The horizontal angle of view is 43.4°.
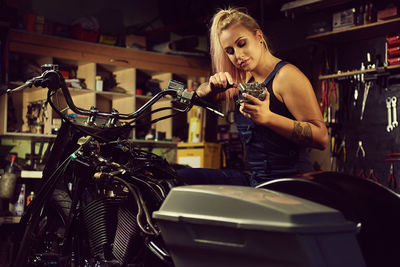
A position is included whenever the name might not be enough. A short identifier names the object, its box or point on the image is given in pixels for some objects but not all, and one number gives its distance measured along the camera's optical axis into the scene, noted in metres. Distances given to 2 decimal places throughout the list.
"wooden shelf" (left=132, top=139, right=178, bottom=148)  6.05
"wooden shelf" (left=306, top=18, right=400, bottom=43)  4.54
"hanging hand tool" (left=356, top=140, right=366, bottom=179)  4.91
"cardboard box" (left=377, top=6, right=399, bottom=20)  4.42
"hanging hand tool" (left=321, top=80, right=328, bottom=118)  5.09
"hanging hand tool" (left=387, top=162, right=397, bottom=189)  4.50
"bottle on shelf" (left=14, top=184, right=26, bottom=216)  4.98
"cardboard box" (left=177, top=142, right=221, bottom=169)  5.72
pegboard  4.67
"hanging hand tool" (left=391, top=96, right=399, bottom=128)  4.65
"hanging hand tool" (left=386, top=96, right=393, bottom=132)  4.69
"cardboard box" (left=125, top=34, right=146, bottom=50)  6.12
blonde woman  1.63
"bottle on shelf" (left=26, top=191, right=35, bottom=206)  5.10
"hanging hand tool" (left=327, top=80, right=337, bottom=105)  5.02
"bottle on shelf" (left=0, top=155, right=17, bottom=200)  4.62
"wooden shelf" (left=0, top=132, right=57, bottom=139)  5.21
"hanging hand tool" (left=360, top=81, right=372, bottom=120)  4.85
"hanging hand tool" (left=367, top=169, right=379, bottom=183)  4.66
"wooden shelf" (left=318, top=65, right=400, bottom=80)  4.52
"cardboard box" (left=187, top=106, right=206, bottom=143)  6.04
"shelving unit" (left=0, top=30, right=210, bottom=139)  5.36
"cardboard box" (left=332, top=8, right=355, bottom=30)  4.82
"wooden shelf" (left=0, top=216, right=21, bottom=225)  4.59
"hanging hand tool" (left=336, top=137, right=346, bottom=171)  5.03
